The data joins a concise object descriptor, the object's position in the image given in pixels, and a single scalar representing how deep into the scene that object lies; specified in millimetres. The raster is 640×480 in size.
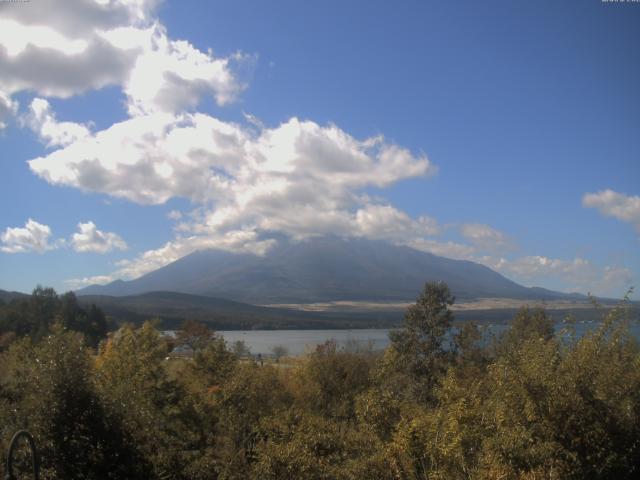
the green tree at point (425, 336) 39594
